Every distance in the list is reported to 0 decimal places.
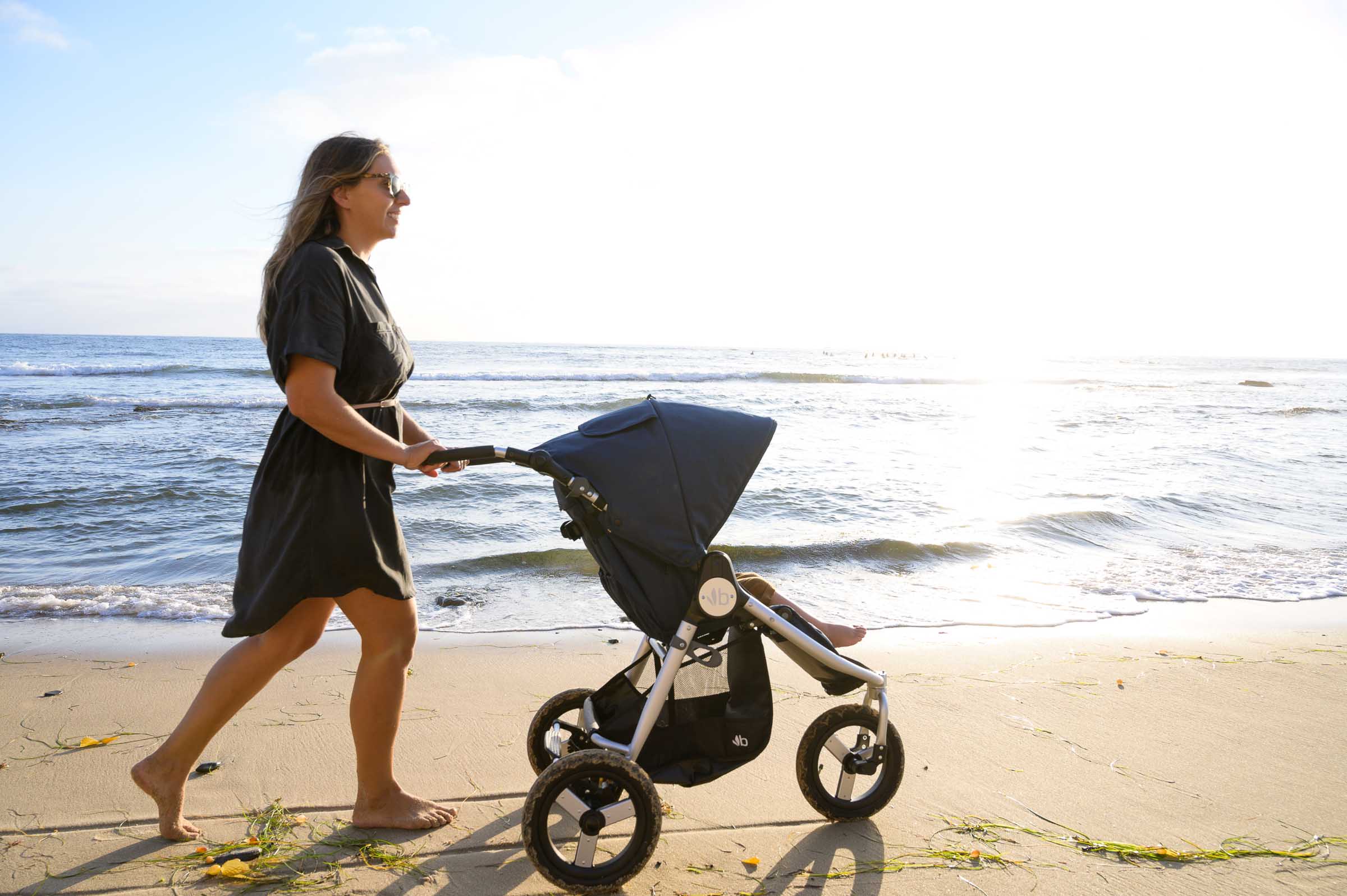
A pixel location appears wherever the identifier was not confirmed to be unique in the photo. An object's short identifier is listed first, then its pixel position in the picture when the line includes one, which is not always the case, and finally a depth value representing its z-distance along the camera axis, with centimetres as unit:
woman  210
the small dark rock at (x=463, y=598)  509
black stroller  218
